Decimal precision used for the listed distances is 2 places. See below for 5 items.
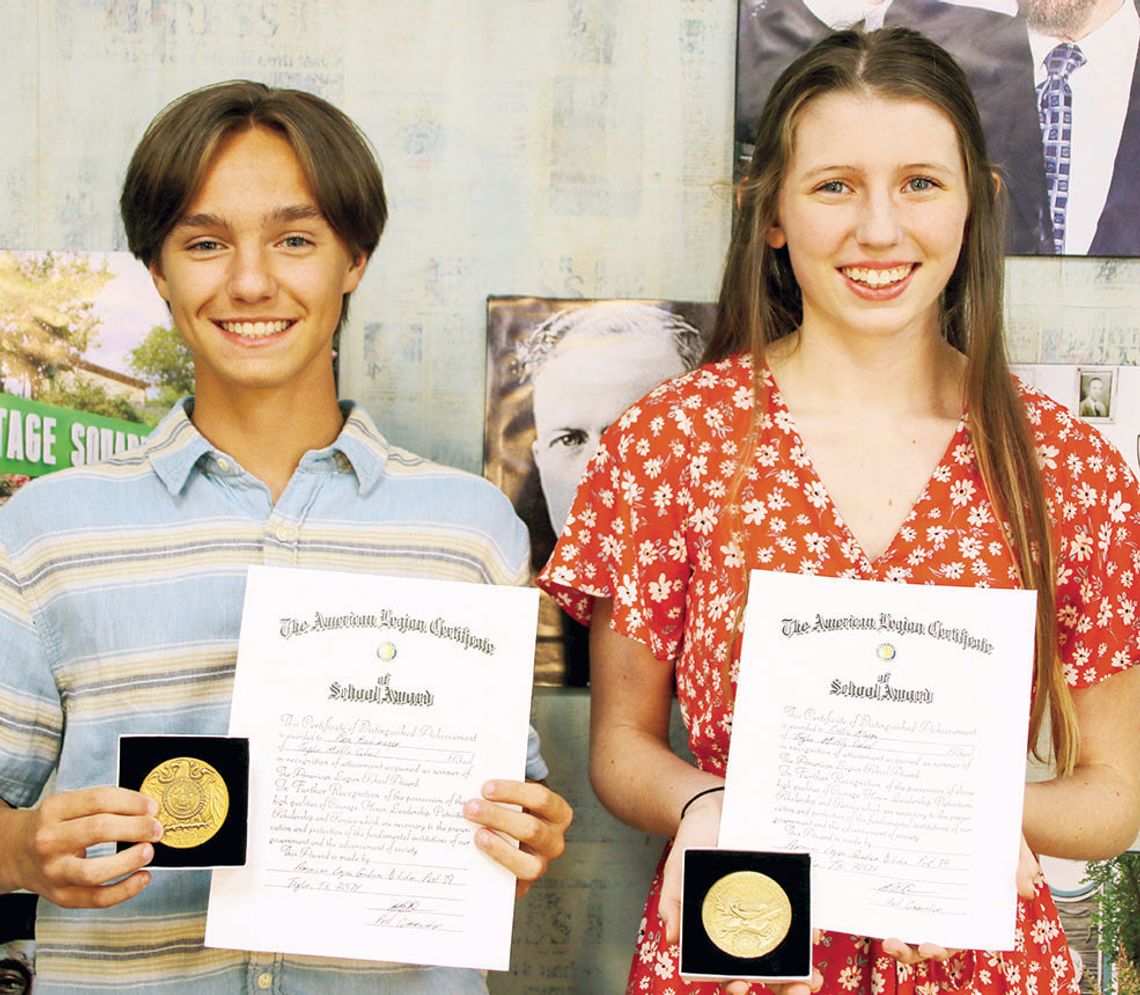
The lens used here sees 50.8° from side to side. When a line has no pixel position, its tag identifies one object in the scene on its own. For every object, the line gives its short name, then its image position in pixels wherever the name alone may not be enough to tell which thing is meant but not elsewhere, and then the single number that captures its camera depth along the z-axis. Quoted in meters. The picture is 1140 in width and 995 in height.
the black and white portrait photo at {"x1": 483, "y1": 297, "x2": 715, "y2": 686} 1.98
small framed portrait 2.00
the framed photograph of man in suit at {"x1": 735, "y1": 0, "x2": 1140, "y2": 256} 1.93
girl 1.48
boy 1.43
